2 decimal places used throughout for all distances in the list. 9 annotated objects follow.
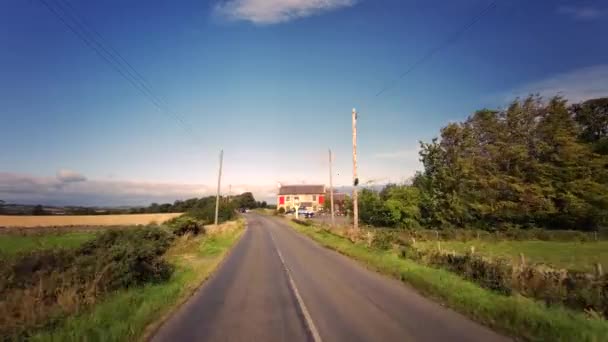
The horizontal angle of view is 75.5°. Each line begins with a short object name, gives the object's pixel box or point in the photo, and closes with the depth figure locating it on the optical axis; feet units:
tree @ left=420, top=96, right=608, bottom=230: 139.85
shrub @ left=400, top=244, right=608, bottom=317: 33.18
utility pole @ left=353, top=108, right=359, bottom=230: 99.71
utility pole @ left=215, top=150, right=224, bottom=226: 165.17
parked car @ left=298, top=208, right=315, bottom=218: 334.28
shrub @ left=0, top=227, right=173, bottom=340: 29.71
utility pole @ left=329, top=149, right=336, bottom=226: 152.91
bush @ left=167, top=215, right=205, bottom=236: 121.42
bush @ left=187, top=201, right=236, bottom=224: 229.25
